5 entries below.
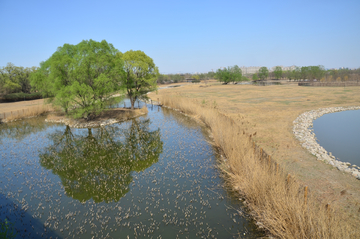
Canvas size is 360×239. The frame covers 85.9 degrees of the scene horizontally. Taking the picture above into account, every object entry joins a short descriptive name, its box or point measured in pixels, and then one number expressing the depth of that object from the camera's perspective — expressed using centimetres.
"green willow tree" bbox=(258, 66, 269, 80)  13650
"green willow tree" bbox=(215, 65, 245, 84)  10694
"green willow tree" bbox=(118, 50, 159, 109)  3319
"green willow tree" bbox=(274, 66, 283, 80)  13812
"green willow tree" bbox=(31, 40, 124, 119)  2572
